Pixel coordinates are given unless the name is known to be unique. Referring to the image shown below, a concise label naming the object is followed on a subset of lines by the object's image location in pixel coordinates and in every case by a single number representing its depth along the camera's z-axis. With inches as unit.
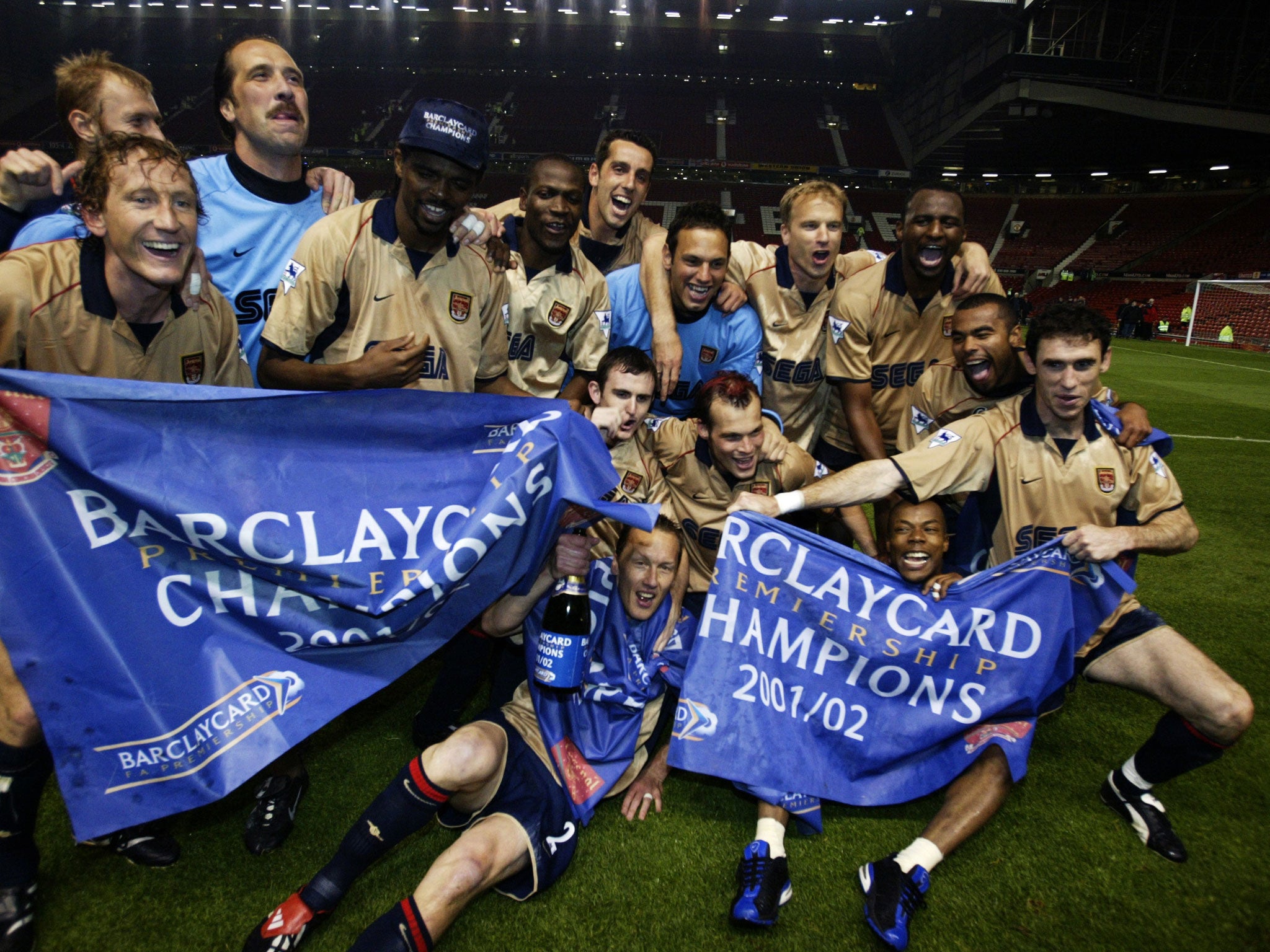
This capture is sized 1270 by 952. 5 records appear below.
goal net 1041.5
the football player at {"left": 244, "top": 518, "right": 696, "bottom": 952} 96.8
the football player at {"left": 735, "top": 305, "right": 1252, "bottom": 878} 123.4
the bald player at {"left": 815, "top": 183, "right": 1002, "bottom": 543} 171.0
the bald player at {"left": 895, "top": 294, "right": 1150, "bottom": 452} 152.4
